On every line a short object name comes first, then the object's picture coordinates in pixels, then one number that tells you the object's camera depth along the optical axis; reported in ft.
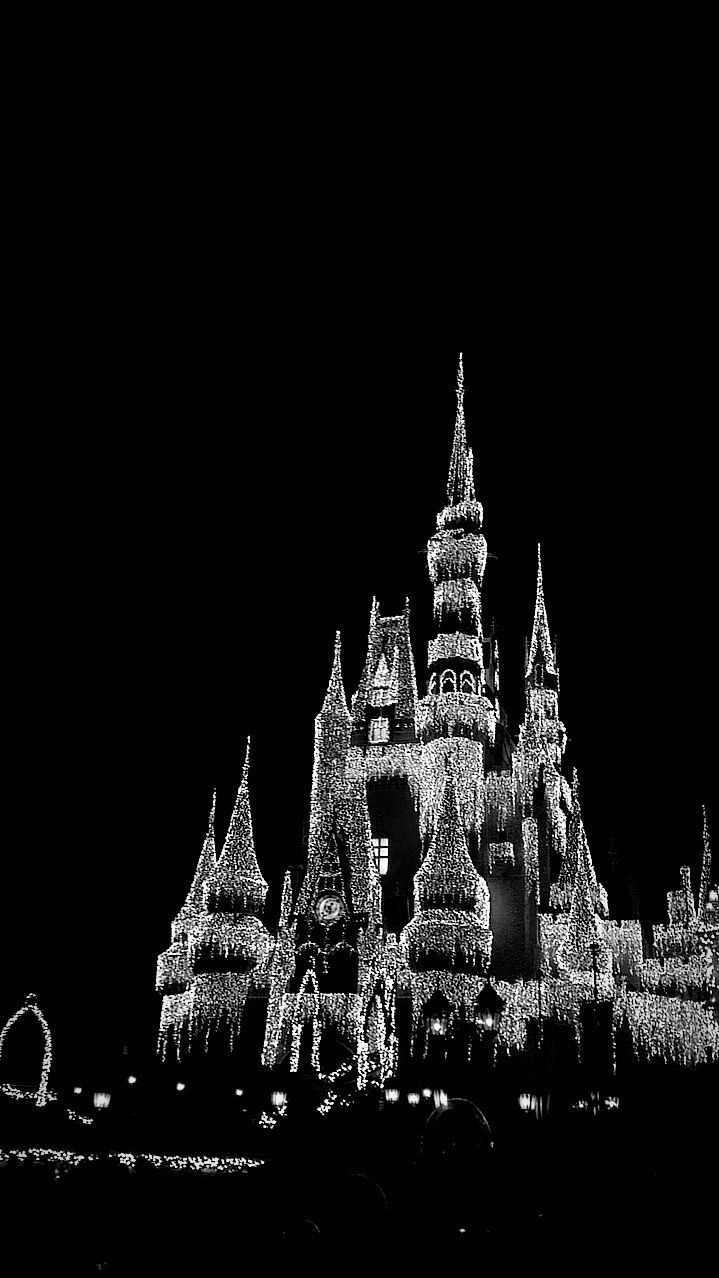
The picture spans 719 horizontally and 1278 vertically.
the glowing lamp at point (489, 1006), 96.58
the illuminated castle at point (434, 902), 116.78
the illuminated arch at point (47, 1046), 101.61
